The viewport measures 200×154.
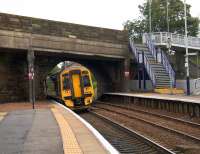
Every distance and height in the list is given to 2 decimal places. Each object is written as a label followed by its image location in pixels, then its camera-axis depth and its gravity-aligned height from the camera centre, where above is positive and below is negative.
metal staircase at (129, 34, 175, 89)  37.72 +1.19
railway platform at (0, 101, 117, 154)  9.92 -1.49
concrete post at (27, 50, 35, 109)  24.77 +0.91
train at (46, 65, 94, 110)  27.98 -0.45
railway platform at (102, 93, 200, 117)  21.56 -1.44
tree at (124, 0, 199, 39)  62.38 +8.07
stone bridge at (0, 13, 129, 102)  32.47 +2.57
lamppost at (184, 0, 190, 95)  31.89 -0.38
